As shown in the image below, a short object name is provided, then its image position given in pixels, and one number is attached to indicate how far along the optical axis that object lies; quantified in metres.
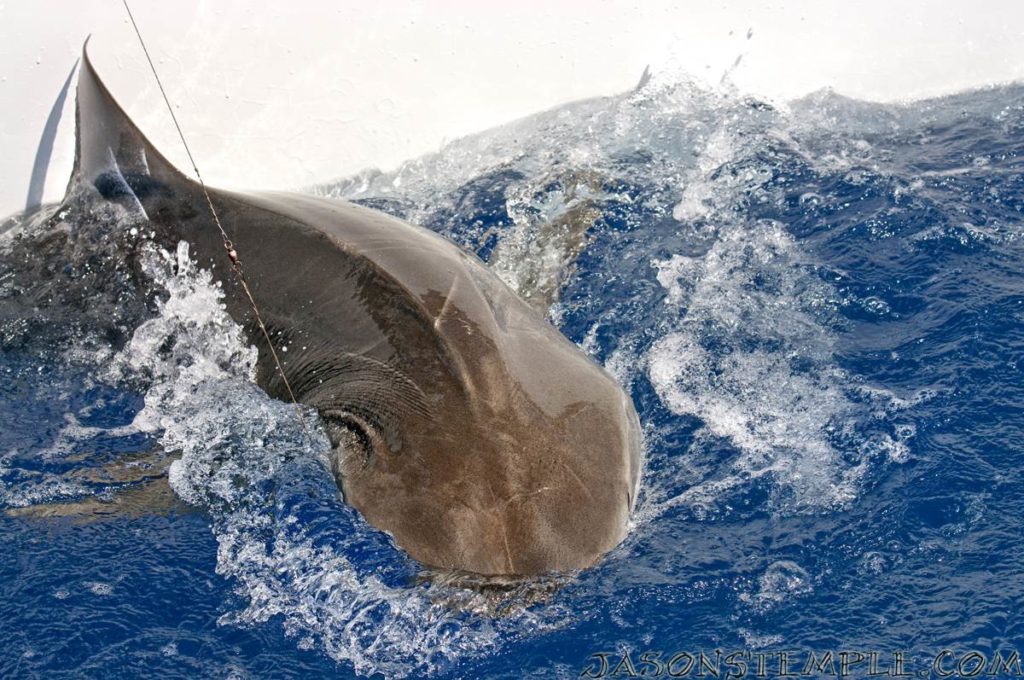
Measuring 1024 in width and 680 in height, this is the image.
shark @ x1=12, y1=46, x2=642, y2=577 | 4.40
